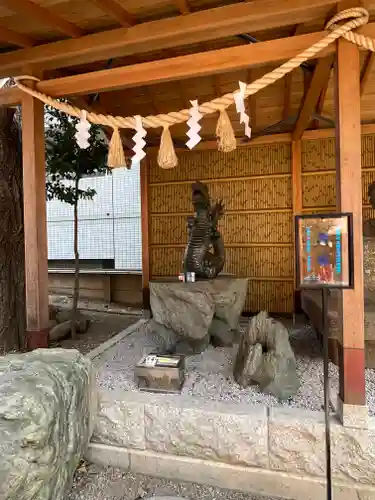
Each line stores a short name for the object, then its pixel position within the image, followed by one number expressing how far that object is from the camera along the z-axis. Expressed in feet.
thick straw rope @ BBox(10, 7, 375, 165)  6.10
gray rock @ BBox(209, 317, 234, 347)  10.78
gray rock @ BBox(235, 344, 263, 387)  7.70
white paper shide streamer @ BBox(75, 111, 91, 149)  7.95
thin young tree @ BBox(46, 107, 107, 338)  12.89
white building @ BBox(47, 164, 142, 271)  21.63
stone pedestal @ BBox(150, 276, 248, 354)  9.47
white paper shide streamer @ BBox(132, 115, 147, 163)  7.65
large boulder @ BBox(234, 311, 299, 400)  7.35
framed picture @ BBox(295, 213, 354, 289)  4.91
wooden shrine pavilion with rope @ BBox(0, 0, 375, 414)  6.31
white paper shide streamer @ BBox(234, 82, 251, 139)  6.89
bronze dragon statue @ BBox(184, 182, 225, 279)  10.77
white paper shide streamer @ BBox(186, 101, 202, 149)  7.28
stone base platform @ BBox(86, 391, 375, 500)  5.93
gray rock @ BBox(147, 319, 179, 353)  10.20
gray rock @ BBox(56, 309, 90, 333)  14.39
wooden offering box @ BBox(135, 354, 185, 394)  7.47
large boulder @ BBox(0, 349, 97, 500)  4.23
